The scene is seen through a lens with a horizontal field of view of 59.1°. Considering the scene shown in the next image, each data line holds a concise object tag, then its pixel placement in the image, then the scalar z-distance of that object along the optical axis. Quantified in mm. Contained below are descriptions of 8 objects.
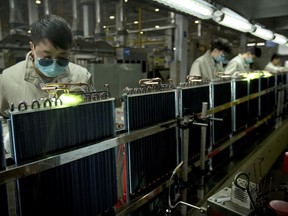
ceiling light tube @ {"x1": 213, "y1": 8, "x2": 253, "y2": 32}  2740
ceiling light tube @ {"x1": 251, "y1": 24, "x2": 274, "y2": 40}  4051
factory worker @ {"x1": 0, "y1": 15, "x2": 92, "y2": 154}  1259
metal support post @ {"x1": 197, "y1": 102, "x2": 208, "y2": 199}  1618
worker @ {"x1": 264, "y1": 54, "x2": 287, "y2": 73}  5469
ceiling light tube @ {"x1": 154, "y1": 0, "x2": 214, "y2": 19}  2088
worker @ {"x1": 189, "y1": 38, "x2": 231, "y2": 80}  3068
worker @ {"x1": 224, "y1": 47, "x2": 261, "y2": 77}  3966
